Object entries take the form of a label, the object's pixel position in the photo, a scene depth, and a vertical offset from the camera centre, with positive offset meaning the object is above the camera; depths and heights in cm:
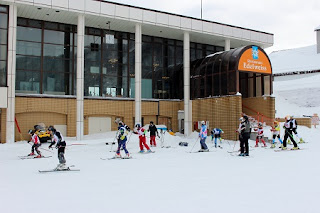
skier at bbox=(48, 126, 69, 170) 1064 -100
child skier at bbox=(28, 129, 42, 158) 1470 -116
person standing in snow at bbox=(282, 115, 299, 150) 1680 -63
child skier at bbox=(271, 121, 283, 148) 1853 -87
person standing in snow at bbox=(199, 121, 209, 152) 1725 -105
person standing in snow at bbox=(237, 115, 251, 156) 1471 -75
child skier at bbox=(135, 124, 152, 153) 1698 -105
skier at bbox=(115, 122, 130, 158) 1403 -86
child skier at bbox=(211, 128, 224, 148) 2012 -109
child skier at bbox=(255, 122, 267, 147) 1904 -102
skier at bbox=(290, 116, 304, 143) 1731 -47
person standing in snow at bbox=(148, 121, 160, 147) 2031 -112
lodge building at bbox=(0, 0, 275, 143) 2448 +415
